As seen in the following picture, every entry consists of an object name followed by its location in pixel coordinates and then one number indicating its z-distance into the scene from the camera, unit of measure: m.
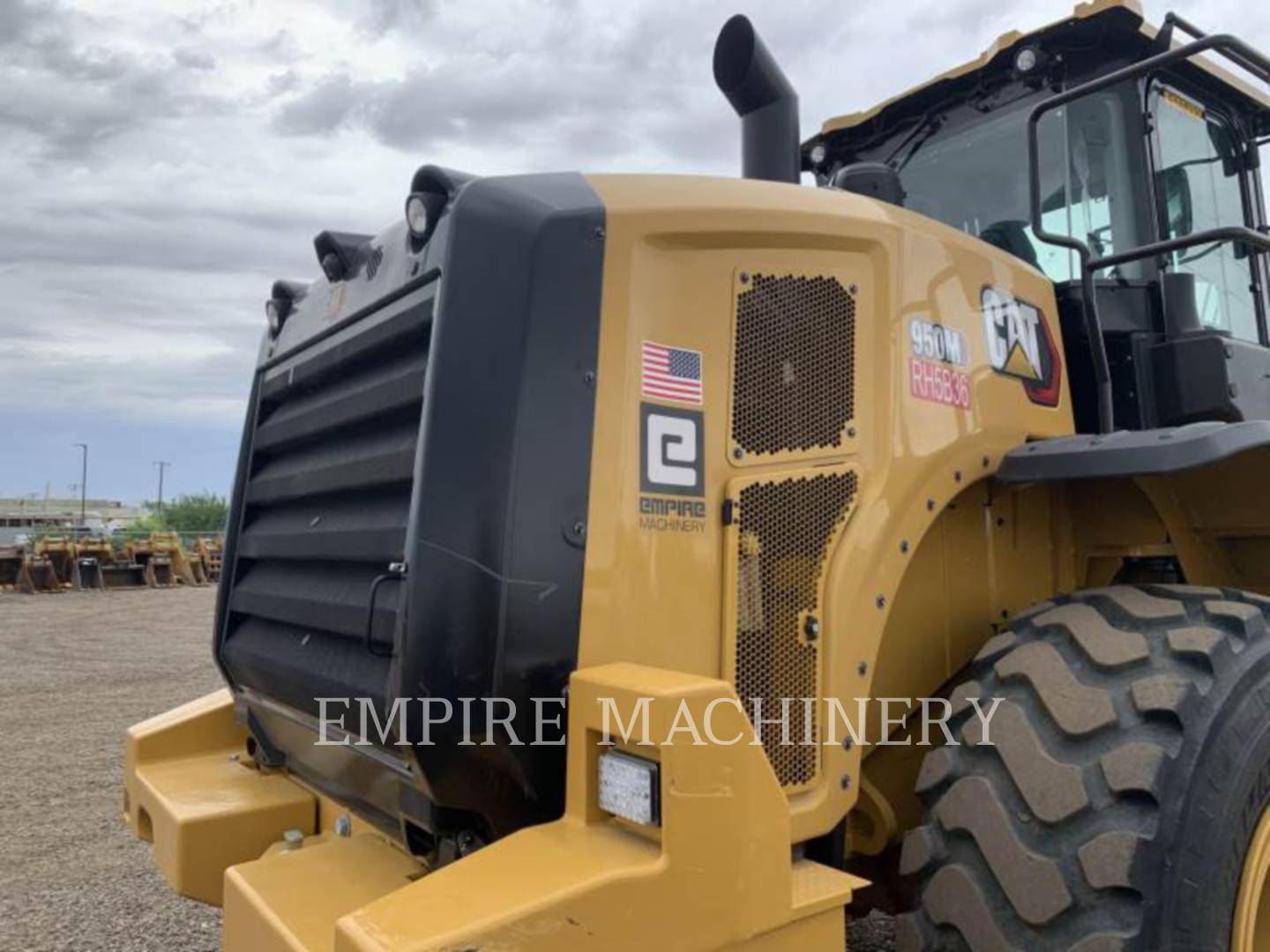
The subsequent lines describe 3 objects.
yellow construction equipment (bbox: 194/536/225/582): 27.26
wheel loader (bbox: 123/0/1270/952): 2.06
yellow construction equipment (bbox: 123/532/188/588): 24.64
